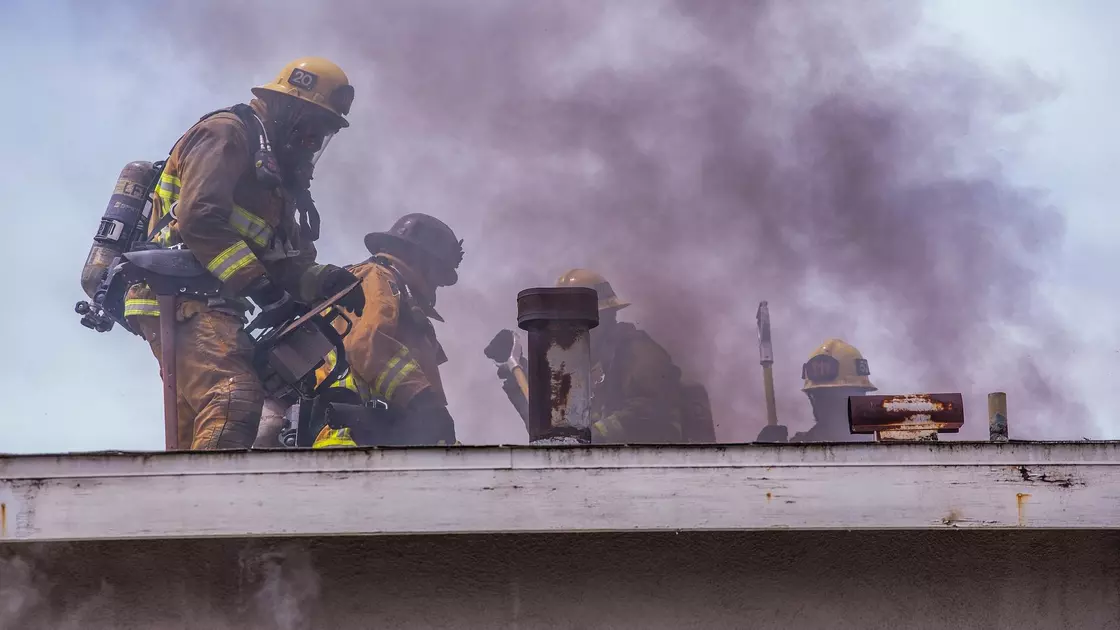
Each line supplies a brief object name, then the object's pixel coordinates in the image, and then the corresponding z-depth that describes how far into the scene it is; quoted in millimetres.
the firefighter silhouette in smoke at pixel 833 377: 26359
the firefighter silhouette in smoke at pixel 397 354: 17062
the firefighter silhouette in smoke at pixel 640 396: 17703
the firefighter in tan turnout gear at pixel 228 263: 13664
